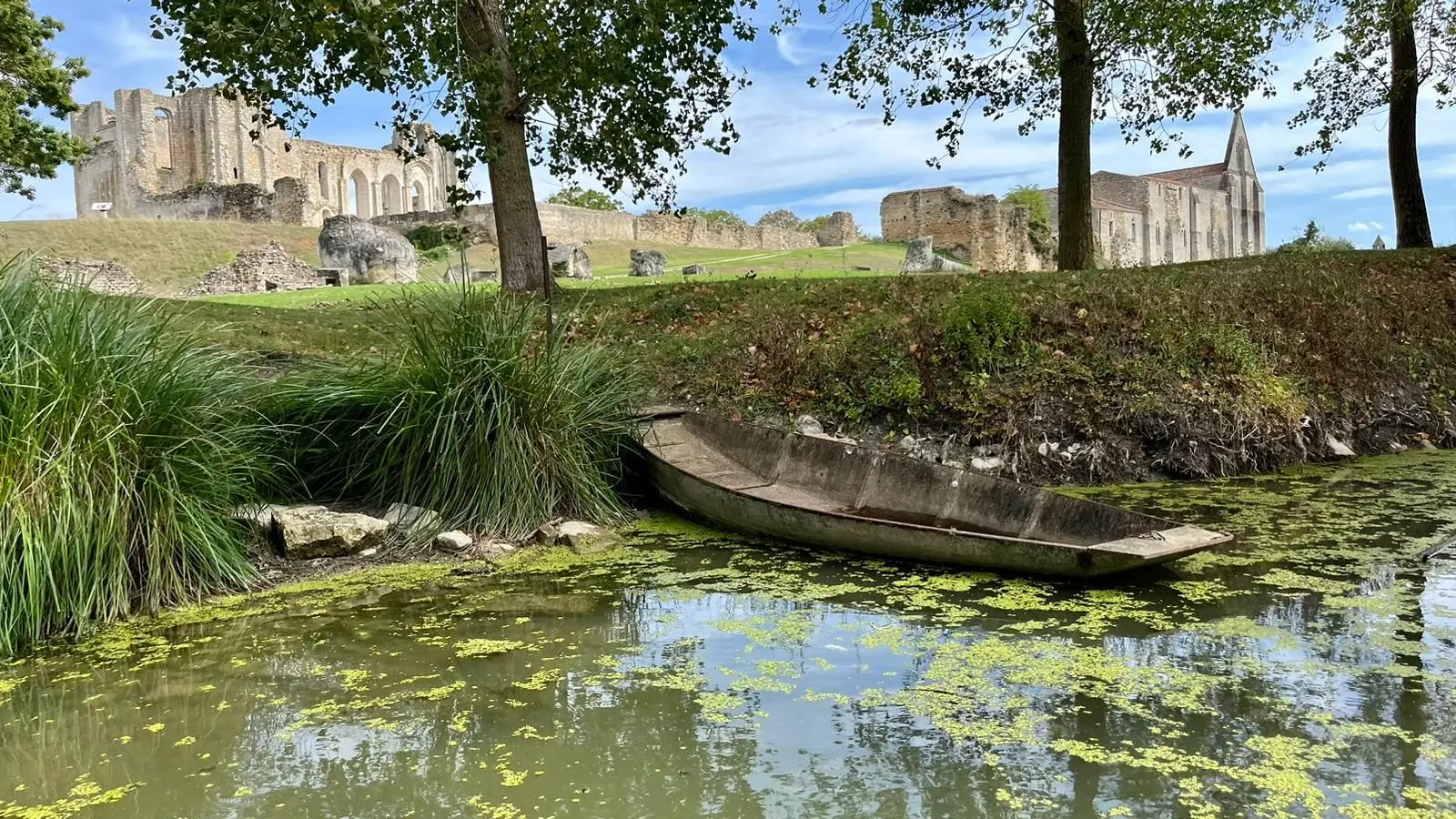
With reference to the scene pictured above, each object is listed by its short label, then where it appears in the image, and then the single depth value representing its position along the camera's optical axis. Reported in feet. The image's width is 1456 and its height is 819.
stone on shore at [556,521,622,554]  18.62
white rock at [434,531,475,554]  18.28
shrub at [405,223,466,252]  80.02
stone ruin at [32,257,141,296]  60.29
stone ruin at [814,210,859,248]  107.65
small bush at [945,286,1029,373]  26.48
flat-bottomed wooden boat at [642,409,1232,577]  14.49
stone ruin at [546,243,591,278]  58.34
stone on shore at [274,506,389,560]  17.43
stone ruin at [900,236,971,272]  69.51
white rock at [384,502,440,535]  18.65
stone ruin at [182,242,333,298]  64.90
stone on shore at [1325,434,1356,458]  25.79
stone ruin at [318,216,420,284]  61.77
